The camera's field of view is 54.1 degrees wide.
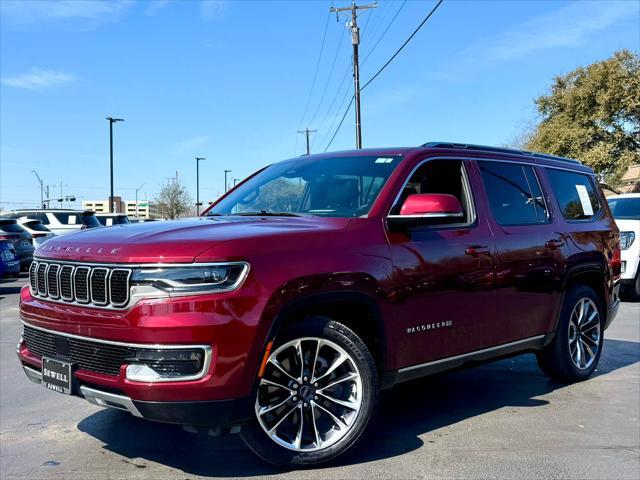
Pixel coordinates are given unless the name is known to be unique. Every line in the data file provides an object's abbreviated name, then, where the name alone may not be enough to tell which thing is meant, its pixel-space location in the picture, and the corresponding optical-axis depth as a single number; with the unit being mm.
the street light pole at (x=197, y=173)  64625
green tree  29859
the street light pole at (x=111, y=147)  39469
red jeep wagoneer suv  3203
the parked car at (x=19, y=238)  14992
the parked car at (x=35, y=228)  17531
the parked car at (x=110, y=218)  22781
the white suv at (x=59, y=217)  20797
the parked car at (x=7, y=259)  12953
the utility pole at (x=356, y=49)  27500
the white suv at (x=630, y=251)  10922
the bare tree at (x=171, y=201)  72375
